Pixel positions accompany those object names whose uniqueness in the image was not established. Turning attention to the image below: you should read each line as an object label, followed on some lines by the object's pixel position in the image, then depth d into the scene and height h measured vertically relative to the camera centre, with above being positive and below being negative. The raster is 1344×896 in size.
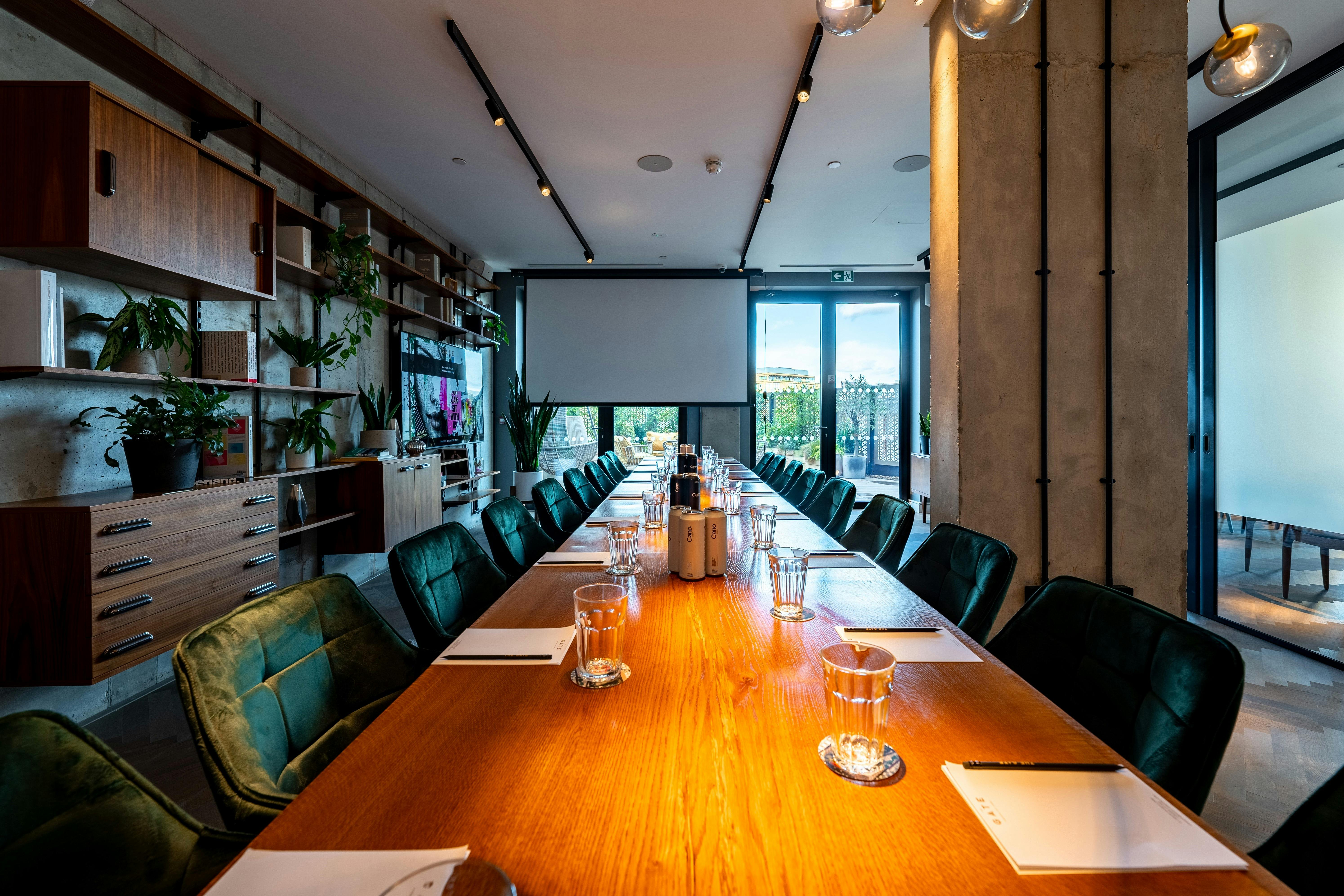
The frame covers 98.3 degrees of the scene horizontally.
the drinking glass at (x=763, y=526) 1.95 -0.28
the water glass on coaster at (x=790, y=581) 1.31 -0.31
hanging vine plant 3.76 +1.15
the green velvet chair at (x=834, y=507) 3.23 -0.37
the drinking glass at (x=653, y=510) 2.39 -0.27
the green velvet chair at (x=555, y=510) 3.00 -0.35
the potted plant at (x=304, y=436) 3.56 +0.06
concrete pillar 2.63 +0.70
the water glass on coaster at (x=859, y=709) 0.74 -0.34
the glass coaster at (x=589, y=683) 0.97 -0.40
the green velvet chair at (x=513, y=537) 2.24 -0.37
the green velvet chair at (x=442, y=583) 1.51 -0.40
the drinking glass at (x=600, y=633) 0.98 -0.32
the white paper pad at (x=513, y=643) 1.09 -0.39
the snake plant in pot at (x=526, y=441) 6.79 +0.06
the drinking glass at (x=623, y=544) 1.65 -0.28
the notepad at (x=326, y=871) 0.54 -0.41
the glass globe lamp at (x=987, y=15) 1.41 +1.06
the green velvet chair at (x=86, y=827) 0.63 -0.44
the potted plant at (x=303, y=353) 3.60 +0.60
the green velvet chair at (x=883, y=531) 2.27 -0.37
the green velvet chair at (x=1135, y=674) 0.86 -0.41
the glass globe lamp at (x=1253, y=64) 1.57 +1.04
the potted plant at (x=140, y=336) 2.34 +0.47
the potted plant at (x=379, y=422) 4.38 +0.18
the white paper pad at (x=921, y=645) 1.10 -0.40
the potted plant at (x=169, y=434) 2.41 +0.05
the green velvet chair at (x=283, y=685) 0.85 -0.43
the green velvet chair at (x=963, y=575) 1.52 -0.39
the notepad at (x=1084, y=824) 0.58 -0.41
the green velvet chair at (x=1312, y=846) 0.64 -0.46
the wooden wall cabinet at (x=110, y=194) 2.08 +0.99
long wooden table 0.56 -0.41
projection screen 7.39 +1.36
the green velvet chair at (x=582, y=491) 3.76 -0.31
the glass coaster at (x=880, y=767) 0.71 -0.41
